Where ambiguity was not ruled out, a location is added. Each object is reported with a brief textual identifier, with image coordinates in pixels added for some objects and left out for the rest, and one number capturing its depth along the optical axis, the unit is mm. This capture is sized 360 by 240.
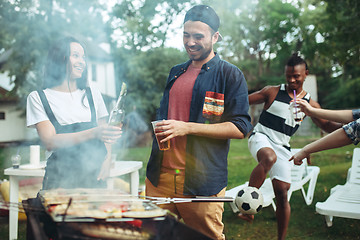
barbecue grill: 1381
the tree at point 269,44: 29486
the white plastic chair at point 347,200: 3559
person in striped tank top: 3920
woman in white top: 2197
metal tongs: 1663
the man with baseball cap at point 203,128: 2156
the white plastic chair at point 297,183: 4741
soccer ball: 2793
